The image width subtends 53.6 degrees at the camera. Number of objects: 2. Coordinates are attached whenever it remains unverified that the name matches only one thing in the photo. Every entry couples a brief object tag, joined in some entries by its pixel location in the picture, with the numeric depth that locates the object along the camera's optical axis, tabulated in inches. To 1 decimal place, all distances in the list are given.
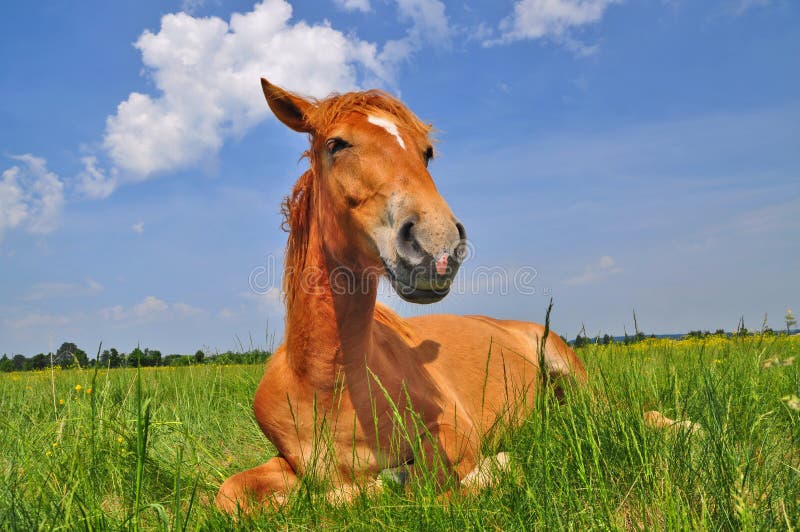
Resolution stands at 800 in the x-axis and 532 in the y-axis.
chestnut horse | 62.1
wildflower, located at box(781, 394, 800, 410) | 46.8
